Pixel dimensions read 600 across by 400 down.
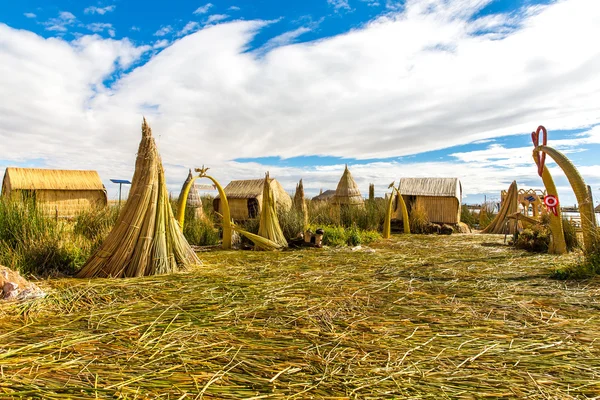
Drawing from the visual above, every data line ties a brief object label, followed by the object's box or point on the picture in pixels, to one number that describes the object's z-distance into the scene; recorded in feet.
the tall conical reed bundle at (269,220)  28.35
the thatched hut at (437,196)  49.62
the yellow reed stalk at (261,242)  27.09
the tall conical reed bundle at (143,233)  16.69
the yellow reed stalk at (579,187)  19.29
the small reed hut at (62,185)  47.98
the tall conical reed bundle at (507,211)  46.42
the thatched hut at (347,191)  54.29
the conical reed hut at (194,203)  40.06
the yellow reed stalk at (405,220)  45.91
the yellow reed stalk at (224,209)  26.25
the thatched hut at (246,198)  49.24
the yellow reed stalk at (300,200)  35.50
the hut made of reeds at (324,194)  105.73
